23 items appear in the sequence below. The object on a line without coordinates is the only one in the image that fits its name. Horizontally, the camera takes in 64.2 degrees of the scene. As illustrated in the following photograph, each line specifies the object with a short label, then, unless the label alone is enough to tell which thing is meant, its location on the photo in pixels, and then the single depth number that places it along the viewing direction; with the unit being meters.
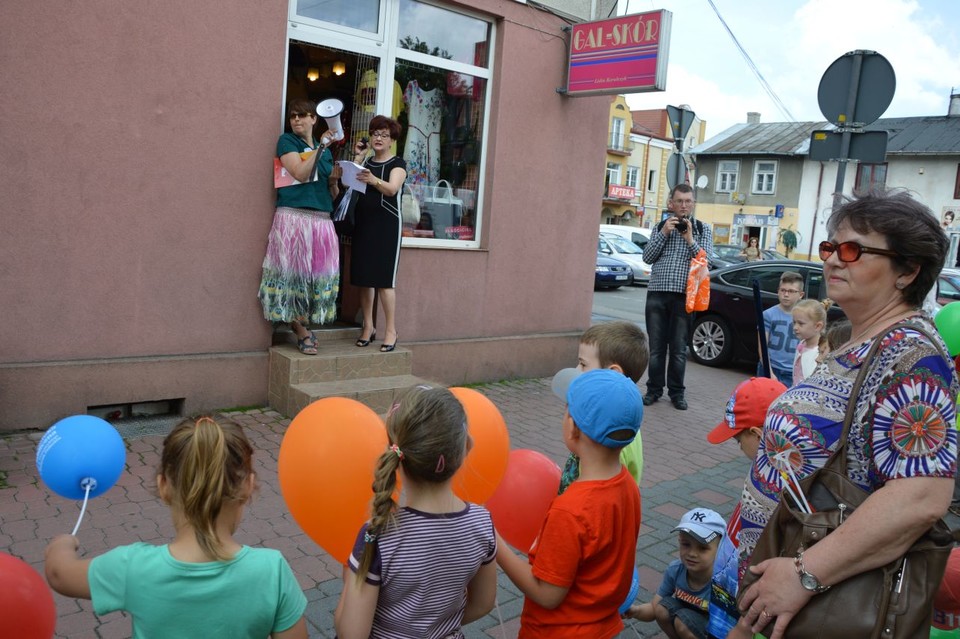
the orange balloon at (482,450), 2.64
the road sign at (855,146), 6.30
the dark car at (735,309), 10.34
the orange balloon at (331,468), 2.29
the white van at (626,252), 23.31
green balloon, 3.53
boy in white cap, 2.92
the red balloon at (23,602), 1.85
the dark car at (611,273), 21.91
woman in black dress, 6.54
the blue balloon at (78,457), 2.09
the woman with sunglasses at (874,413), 1.76
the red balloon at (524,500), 2.75
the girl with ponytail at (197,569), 1.86
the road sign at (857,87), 6.20
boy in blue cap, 2.21
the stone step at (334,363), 6.11
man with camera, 7.35
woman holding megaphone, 6.03
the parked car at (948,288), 11.34
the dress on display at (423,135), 7.58
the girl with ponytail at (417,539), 1.95
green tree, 37.03
